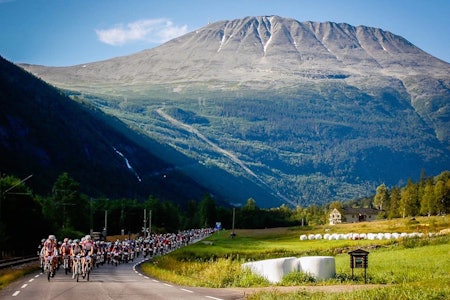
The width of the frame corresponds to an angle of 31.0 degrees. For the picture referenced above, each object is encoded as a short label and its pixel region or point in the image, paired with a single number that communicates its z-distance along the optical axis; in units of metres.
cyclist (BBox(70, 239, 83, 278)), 45.62
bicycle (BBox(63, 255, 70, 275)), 51.53
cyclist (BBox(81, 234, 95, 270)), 45.41
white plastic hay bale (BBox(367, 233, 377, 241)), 110.66
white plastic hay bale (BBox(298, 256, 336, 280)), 41.09
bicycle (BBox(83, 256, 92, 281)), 45.22
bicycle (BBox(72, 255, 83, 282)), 44.16
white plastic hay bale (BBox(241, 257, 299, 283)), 41.16
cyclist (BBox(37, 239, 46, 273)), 50.98
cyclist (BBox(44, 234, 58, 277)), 46.69
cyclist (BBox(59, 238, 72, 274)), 51.25
